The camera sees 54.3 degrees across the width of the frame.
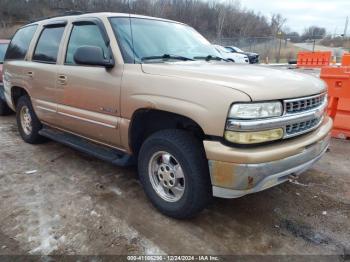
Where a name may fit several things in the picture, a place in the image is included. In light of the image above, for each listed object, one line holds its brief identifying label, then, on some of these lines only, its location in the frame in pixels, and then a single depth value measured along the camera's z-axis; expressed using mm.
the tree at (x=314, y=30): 90362
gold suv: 2605
